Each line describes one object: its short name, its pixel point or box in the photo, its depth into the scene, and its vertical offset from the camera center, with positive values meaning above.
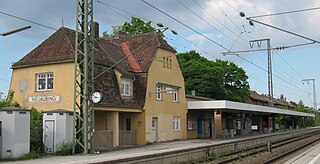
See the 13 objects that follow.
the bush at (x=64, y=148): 23.20 -2.03
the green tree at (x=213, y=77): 59.41 +4.93
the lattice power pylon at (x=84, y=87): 23.39 +1.41
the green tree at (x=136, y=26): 52.59 +10.64
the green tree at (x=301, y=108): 101.21 +0.63
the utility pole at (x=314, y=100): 91.55 +2.28
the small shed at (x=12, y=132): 20.77 -1.00
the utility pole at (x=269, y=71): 50.47 +4.80
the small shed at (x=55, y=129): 23.67 -0.95
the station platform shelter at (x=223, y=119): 38.94 -0.88
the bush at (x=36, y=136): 22.98 -1.29
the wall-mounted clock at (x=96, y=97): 23.10 +0.81
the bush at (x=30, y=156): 21.02 -2.21
